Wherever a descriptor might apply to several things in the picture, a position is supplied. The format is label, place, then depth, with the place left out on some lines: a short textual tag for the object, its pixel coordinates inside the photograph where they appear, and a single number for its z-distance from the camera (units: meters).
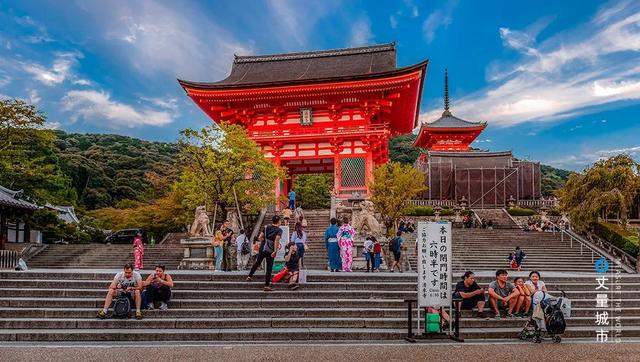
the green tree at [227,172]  17.64
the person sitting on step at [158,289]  8.91
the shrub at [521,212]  29.05
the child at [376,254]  14.10
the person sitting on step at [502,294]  8.72
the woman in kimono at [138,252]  16.00
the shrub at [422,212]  28.53
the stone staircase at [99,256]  20.14
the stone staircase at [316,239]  16.61
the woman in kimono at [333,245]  12.60
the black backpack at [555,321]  7.60
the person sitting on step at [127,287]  8.49
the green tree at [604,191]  19.94
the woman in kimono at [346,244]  12.78
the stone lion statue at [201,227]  15.01
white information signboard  7.88
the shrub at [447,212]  28.73
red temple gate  24.03
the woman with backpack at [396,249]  14.50
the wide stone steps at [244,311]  7.93
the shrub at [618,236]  19.30
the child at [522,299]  8.74
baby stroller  7.61
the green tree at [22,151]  20.44
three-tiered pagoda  34.69
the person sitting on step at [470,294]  8.73
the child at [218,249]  13.01
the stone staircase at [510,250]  18.47
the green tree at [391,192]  21.52
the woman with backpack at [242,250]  14.03
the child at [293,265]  9.84
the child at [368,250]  13.94
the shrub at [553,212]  28.50
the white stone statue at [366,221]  15.27
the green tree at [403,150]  65.69
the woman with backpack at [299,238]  10.82
